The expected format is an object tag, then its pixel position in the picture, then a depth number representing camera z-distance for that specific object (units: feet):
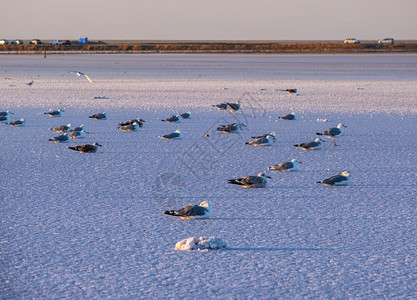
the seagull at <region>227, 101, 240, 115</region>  59.16
